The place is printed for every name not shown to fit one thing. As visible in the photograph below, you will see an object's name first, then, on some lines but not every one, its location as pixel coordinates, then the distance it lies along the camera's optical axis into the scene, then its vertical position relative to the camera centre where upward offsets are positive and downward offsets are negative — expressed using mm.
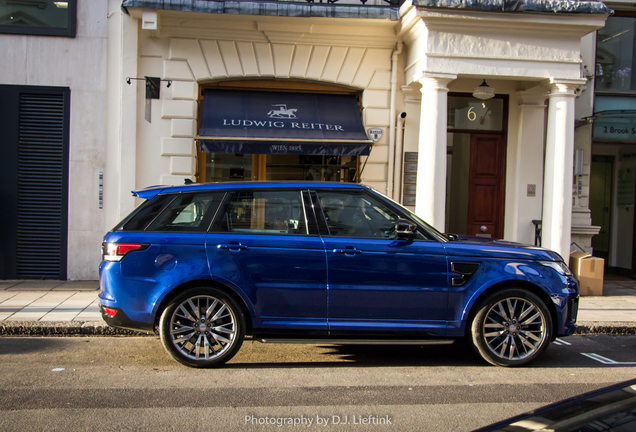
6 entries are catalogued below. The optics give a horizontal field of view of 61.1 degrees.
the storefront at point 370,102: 9547 +1966
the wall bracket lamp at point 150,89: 9672 +1979
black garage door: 10008 +106
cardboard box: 9930 -1230
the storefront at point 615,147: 11453 +1448
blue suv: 5168 -757
